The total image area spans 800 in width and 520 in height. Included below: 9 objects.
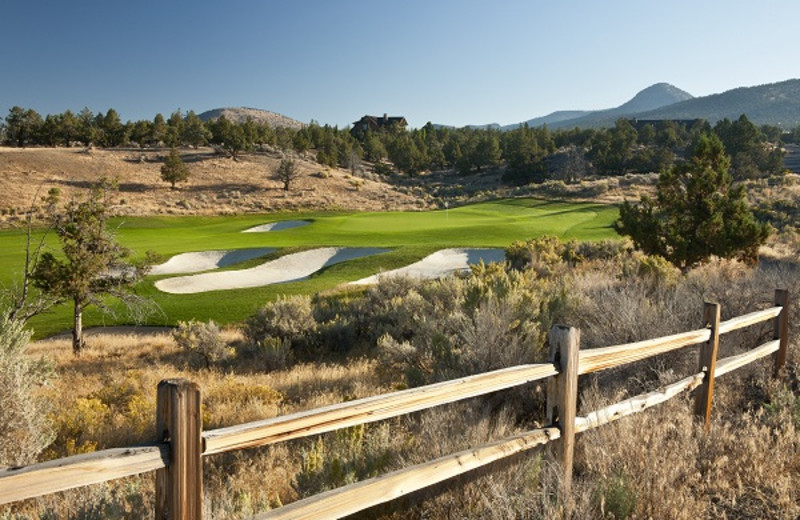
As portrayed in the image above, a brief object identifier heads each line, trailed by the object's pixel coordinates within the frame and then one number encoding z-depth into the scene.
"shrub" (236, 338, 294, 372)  10.89
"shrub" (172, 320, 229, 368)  10.73
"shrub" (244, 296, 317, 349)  11.64
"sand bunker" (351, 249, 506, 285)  19.62
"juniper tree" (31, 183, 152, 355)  12.73
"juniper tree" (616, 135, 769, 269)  15.95
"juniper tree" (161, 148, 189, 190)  56.60
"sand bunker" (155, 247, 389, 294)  19.42
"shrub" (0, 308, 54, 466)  5.18
